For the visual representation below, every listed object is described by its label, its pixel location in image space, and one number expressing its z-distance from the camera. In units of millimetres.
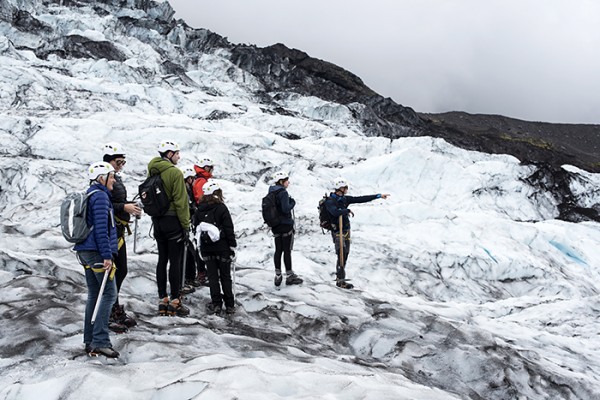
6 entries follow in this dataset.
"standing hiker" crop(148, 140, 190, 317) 5375
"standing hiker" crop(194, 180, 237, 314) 5883
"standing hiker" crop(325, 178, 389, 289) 7848
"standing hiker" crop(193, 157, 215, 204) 6715
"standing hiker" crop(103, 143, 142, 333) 4821
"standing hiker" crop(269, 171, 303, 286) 7102
